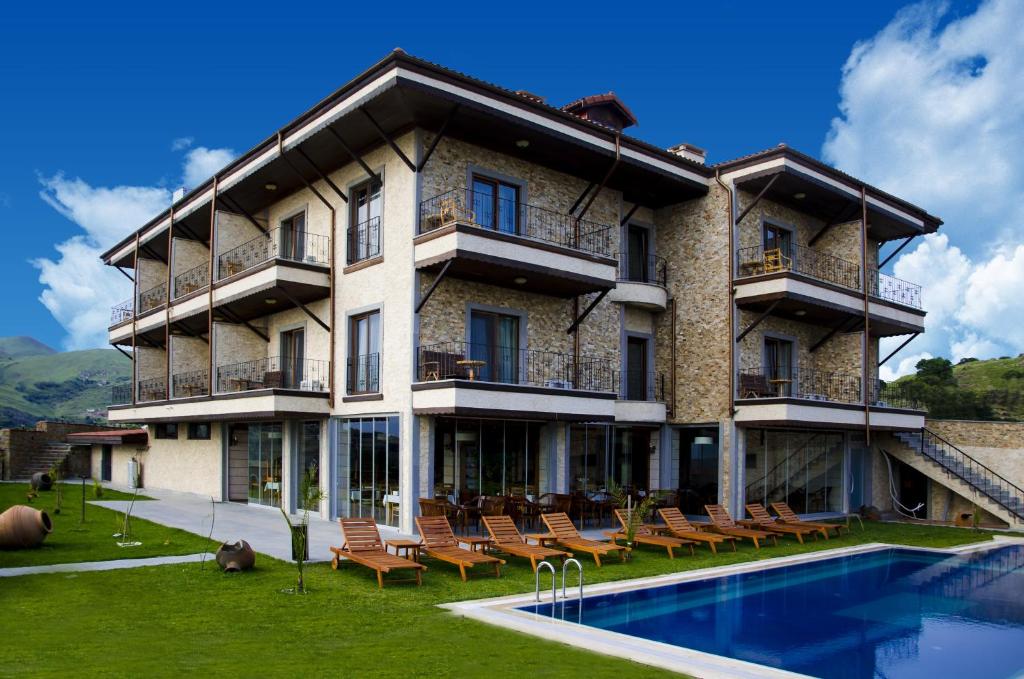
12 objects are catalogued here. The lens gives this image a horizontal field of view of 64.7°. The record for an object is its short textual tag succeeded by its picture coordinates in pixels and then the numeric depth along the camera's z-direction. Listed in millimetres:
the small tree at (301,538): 11336
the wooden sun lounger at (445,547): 12906
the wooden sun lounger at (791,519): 19625
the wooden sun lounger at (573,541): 14594
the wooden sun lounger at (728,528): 17672
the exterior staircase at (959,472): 23875
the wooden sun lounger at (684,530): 16812
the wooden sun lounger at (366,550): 12250
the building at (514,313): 18141
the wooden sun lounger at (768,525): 18812
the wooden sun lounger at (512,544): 13758
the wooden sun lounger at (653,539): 16016
